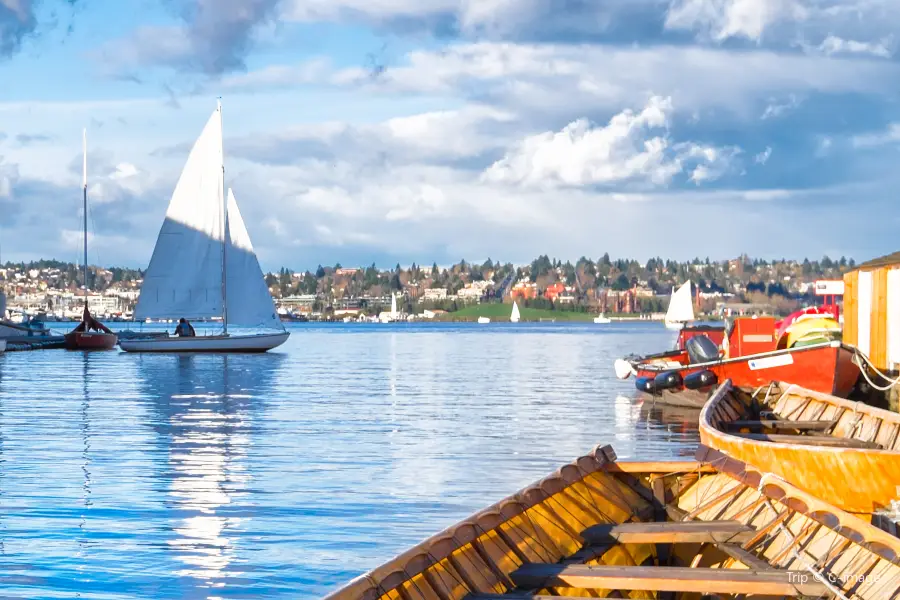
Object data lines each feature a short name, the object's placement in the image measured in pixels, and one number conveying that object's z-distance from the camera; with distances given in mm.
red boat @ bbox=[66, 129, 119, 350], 103812
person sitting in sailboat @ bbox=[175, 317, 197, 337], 87812
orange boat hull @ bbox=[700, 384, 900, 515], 15320
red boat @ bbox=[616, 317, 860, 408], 33188
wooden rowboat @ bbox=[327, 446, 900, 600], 9336
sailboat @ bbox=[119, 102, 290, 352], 83875
